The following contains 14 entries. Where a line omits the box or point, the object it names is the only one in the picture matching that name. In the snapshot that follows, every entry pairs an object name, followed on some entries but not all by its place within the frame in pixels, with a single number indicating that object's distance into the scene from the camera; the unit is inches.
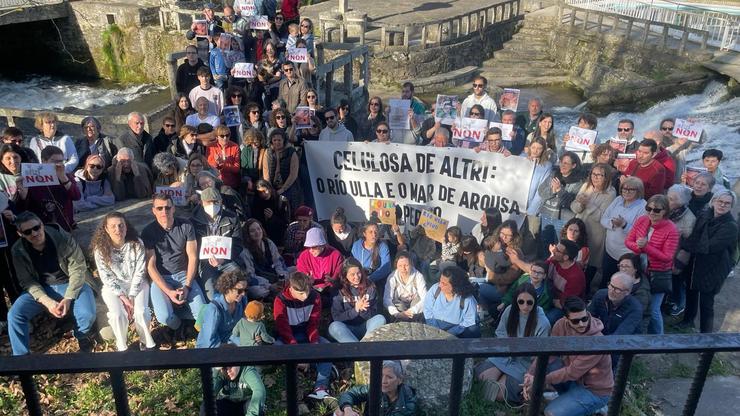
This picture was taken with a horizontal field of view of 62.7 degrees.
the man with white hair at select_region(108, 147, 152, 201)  318.0
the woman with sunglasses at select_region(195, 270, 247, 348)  224.2
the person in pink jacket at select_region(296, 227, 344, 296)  270.2
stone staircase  837.2
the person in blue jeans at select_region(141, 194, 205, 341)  241.4
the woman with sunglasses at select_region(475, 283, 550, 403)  226.8
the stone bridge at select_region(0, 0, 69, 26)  837.9
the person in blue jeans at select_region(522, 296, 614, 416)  201.0
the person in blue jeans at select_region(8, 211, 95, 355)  220.5
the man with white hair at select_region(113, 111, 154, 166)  333.4
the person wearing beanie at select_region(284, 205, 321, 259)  297.7
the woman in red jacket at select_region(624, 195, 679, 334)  250.8
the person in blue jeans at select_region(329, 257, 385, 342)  255.3
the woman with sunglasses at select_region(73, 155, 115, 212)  316.2
